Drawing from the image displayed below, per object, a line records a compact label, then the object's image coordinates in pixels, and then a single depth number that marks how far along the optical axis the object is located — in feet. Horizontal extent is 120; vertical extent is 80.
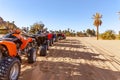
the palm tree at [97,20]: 67.62
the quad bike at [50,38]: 18.38
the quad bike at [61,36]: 35.46
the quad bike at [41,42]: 14.12
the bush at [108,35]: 63.45
